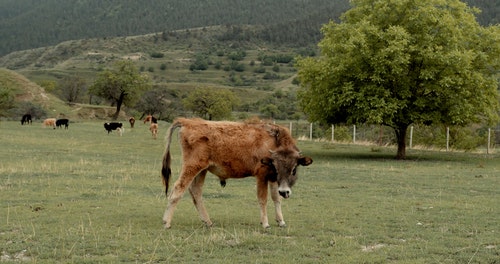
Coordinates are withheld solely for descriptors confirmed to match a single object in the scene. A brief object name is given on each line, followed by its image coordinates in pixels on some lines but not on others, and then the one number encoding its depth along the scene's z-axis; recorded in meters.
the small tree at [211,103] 88.31
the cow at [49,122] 57.29
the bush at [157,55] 187.62
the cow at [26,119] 61.89
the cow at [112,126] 50.37
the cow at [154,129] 46.42
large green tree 30.53
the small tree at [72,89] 103.62
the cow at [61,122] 55.67
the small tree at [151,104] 94.31
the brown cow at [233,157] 10.95
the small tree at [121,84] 84.62
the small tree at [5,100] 64.81
